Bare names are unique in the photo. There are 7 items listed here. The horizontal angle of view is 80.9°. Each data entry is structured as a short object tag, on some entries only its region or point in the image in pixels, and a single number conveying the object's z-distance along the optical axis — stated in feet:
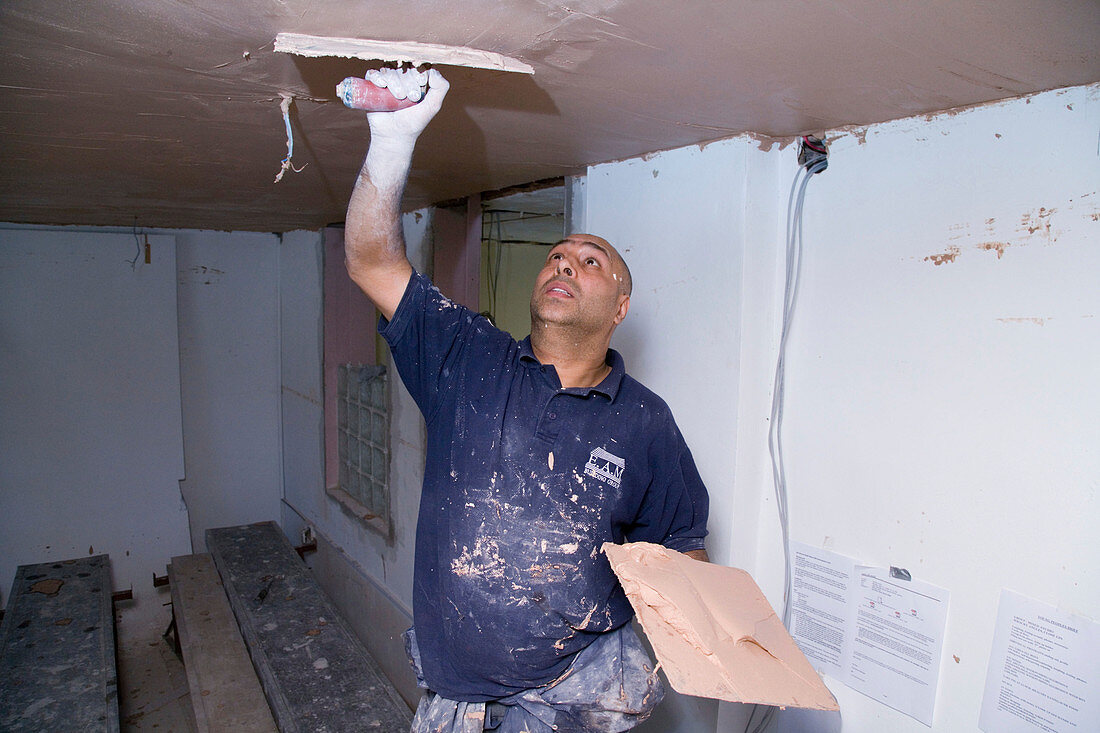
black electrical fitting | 4.72
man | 4.23
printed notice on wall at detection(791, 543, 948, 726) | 4.21
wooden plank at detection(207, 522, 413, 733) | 8.34
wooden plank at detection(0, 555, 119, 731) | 7.97
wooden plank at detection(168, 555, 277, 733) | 8.48
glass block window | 10.80
